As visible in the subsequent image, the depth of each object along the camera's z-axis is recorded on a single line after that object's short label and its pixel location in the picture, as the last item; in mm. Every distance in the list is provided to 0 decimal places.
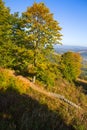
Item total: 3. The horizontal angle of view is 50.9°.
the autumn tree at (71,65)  20948
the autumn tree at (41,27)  12225
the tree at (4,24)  11595
